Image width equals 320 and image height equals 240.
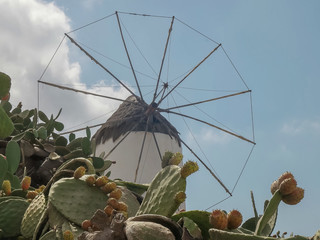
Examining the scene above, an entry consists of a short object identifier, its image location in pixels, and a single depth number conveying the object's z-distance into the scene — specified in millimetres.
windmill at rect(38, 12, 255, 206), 13922
